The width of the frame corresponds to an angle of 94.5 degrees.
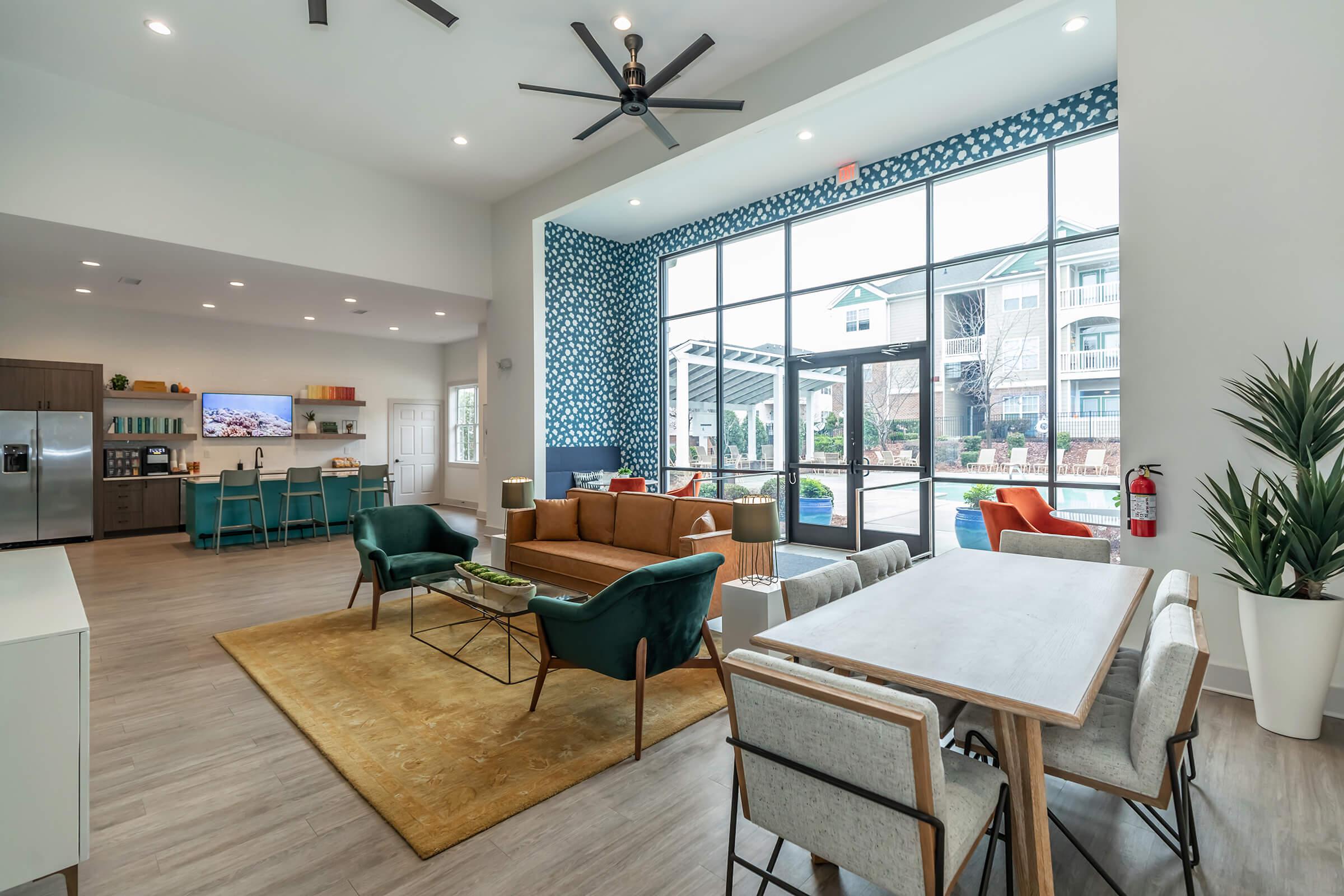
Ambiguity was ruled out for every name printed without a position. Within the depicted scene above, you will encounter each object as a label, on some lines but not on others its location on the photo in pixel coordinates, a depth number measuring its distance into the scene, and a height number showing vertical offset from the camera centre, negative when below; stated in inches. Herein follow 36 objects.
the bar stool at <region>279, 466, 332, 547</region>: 306.2 -20.6
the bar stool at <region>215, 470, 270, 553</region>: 282.8 -16.9
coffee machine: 340.5 -8.1
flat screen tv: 369.7 +18.9
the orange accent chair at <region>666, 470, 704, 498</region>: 284.0 -20.4
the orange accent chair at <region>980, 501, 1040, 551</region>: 182.7 -22.0
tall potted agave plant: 104.0 -19.0
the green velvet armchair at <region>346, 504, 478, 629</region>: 169.0 -29.9
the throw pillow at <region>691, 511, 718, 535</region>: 171.8 -22.2
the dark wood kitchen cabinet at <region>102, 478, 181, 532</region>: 323.0 -30.7
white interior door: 455.2 -4.2
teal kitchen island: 290.0 -29.0
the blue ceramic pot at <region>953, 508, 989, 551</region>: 229.1 -31.6
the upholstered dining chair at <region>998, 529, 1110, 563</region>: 123.3 -20.8
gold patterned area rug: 92.0 -51.2
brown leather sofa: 172.4 -29.3
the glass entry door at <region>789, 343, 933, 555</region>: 250.2 +0.0
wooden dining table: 59.1 -22.3
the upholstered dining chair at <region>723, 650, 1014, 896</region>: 49.5 -28.7
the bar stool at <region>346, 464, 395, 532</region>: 326.3 -17.5
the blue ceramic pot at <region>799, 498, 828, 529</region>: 279.0 -29.8
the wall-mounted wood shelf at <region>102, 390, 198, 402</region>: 328.2 +28.3
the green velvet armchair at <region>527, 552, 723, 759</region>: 103.7 -31.1
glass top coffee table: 131.8 -34.5
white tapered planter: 104.0 -36.2
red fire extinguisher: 131.4 -12.4
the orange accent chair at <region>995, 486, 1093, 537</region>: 187.5 -20.8
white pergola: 284.2 +30.4
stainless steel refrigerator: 286.7 -13.6
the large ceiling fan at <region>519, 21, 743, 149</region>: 159.0 +96.6
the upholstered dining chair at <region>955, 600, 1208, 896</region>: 61.0 -32.4
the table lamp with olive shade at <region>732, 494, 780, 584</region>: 130.9 -16.2
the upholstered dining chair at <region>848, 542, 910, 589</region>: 108.3 -21.1
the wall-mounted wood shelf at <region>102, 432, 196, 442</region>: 330.3 +5.5
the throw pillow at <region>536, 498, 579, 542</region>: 211.9 -25.9
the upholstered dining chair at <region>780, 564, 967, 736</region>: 91.5 -21.8
